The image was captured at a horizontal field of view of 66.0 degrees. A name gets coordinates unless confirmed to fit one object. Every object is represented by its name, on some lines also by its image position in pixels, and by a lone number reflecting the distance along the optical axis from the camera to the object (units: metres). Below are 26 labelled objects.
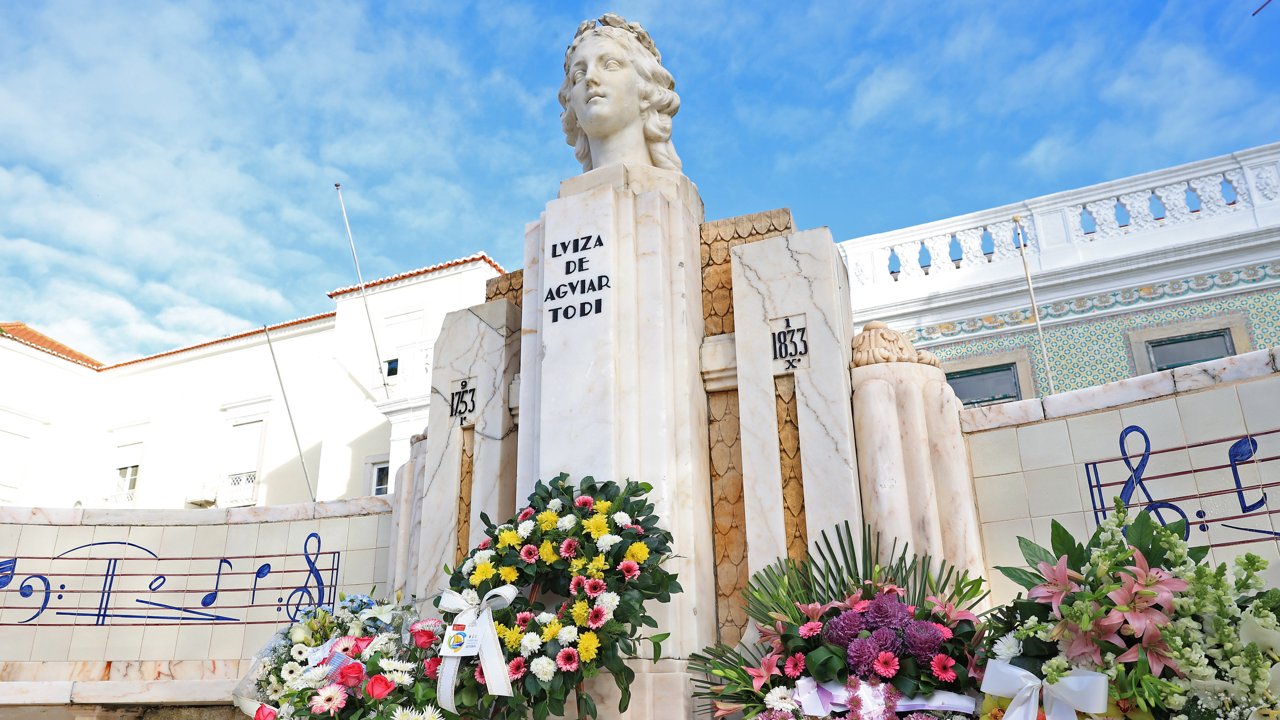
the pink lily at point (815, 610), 3.75
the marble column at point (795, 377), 4.68
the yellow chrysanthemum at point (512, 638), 4.04
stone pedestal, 4.71
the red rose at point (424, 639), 4.31
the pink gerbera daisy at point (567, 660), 3.89
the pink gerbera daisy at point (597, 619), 3.98
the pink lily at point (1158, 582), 2.81
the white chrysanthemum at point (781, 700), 3.49
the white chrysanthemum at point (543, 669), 3.87
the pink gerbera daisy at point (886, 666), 3.38
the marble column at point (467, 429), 5.50
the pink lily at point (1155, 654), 2.78
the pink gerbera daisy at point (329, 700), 4.07
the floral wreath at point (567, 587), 3.97
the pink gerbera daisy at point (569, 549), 4.23
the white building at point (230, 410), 20.45
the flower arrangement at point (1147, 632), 2.66
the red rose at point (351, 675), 4.16
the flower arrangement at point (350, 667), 4.09
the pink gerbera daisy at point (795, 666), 3.59
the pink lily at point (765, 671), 3.60
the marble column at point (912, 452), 4.73
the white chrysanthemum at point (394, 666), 4.14
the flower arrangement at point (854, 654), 3.37
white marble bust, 5.79
